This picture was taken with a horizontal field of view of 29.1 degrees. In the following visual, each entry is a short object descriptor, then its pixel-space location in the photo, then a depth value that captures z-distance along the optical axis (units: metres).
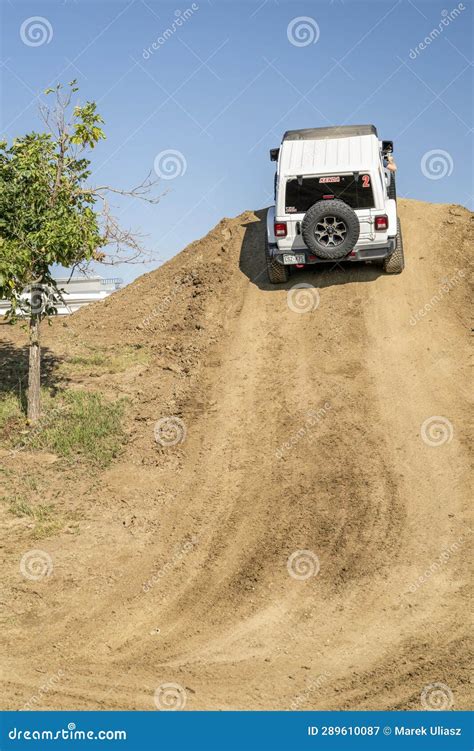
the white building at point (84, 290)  23.64
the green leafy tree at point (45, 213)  13.63
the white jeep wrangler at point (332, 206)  16.70
